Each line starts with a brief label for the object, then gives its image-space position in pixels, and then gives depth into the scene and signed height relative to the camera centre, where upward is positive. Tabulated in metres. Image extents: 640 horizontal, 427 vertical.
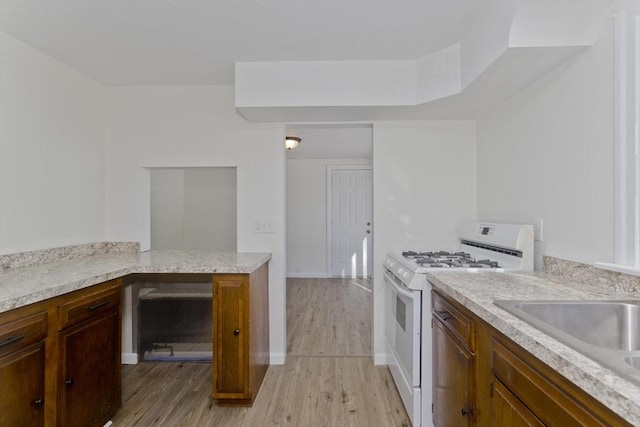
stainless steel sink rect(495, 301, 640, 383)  1.14 -0.39
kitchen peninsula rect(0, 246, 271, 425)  1.33 -0.61
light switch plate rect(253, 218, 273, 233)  2.69 -0.12
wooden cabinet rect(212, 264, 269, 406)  2.04 -0.81
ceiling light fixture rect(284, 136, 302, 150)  3.82 +0.85
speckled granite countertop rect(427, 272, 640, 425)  0.64 -0.35
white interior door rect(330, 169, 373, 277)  5.95 -0.16
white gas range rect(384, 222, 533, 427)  1.84 -0.47
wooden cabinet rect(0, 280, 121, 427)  1.29 -0.70
